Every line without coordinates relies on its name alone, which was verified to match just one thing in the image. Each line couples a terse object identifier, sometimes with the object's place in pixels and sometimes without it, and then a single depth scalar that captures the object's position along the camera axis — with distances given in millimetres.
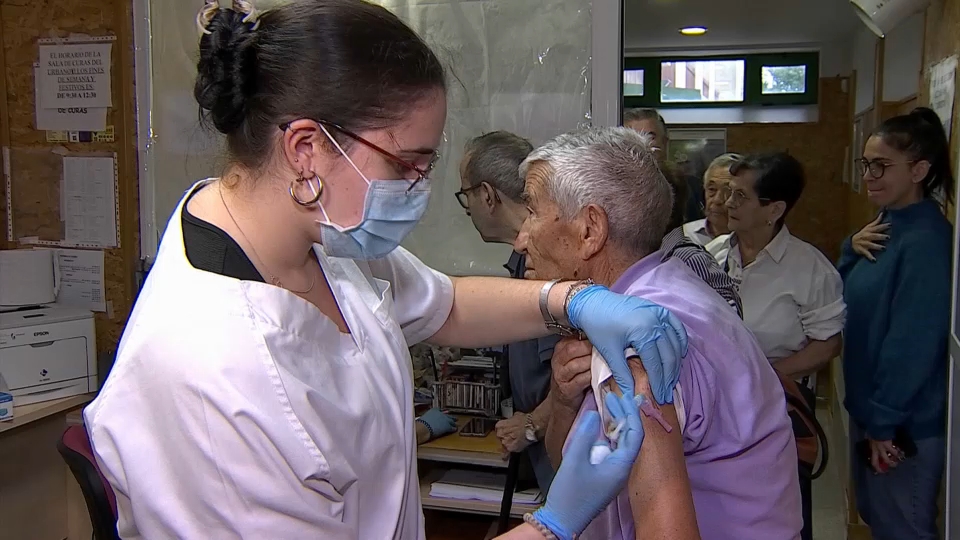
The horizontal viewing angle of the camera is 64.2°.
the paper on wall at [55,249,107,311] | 2801
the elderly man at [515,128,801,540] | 1008
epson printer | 2441
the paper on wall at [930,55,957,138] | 2424
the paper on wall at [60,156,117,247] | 2746
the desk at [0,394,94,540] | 2680
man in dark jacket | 2035
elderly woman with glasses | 2531
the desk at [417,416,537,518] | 2295
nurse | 846
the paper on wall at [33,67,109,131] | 2739
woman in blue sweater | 2307
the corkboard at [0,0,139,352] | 2703
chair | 1490
